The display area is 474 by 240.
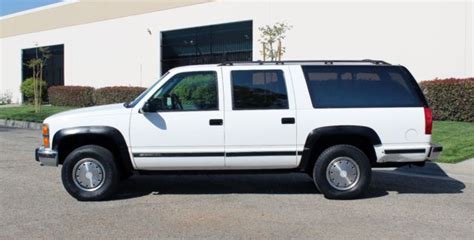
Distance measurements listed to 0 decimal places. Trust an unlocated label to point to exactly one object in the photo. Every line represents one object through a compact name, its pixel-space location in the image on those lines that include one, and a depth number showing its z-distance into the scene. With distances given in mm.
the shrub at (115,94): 25219
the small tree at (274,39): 19547
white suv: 6969
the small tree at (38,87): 25538
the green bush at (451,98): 14945
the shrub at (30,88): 30525
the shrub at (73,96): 28781
